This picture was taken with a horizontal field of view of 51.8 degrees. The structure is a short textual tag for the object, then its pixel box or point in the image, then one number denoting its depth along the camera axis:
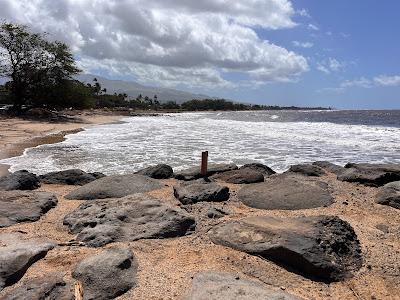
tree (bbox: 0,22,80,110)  36.66
